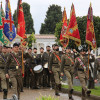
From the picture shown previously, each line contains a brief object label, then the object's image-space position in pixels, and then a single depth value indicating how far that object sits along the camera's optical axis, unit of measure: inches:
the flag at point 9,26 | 642.8
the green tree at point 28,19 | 3588.1
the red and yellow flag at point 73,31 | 612.3
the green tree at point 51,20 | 3722.9
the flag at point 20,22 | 539.4
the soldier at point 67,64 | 480.1
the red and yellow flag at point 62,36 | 707.1
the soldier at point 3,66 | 447.3
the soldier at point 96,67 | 408.8
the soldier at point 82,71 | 442.9
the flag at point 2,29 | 679.9
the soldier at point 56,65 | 514.1
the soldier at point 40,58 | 637.3
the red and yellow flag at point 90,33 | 575.2
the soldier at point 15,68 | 414.9
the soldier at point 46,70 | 621.0
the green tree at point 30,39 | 2926.2
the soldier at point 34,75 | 631.2
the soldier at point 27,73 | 647.1
